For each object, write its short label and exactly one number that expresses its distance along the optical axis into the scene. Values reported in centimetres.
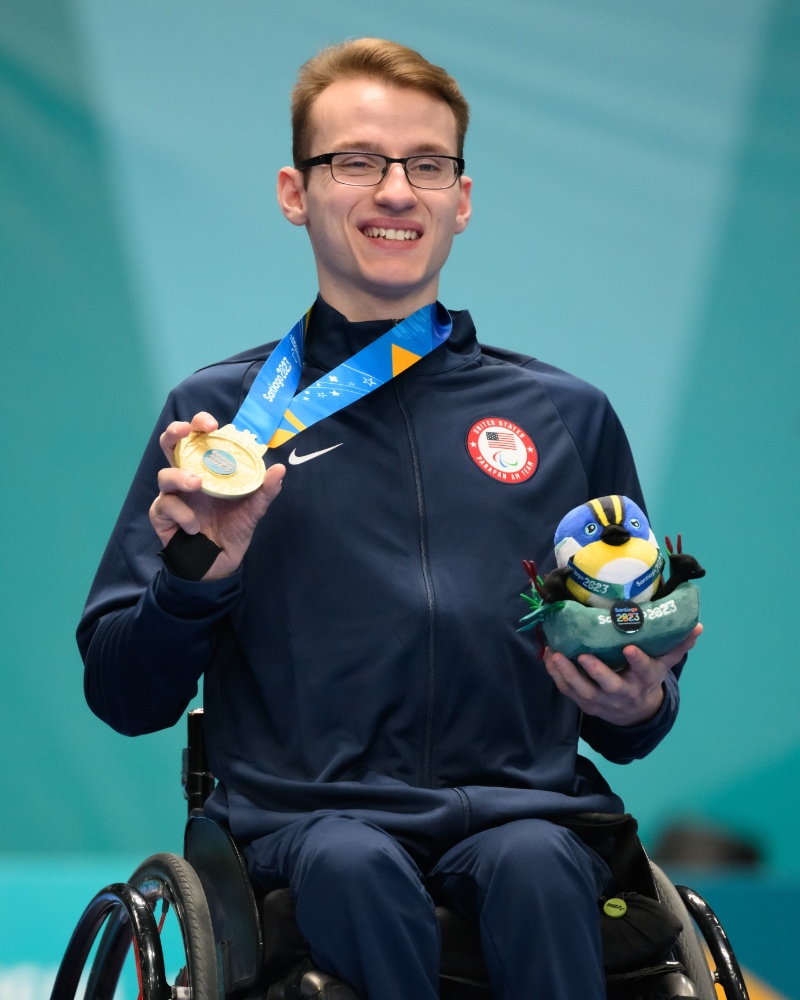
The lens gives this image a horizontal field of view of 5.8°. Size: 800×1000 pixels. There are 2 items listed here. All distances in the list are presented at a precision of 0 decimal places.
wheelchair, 650
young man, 647
